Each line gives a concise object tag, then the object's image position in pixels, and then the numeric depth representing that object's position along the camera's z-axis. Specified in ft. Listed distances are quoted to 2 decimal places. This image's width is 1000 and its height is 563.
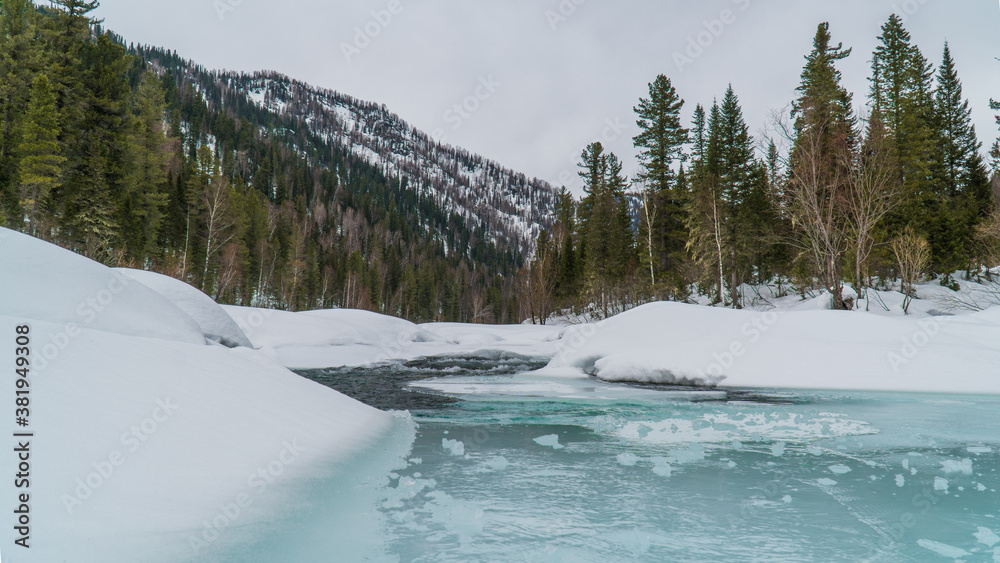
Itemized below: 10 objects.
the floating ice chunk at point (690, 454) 14.70
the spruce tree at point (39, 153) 76.23
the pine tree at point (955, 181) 78.79
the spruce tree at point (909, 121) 82.28
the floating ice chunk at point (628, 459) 14.17
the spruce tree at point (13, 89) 80.12
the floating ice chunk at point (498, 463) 13.53
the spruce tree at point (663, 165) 105.60
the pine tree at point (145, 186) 106.01
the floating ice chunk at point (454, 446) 15.29
